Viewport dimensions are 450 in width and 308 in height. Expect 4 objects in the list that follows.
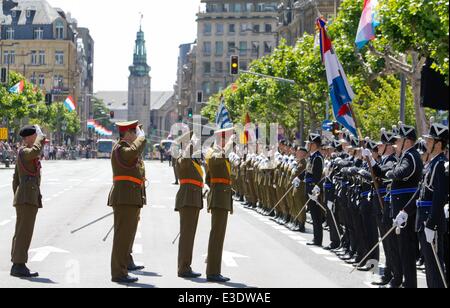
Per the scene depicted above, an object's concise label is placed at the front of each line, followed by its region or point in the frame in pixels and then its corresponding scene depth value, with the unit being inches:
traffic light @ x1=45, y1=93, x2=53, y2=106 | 3449.8
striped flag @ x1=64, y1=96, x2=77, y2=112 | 4030.0
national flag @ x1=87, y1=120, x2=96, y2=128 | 5324.8
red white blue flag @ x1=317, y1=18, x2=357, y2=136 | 642.2
